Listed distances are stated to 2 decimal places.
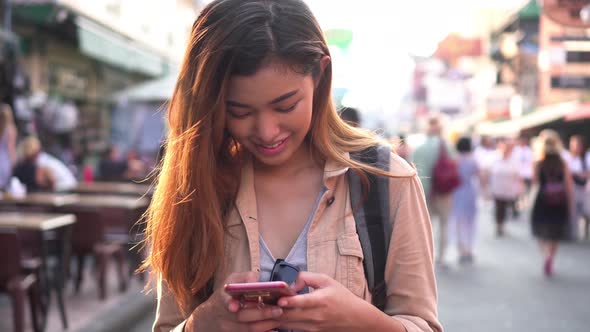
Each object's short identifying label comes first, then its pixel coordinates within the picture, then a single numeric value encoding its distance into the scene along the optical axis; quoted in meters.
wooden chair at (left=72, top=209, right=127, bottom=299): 7.08
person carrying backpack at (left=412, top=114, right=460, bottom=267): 8.88
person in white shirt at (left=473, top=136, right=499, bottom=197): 17.61
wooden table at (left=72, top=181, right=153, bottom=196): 9.47
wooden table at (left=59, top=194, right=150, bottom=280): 7.76
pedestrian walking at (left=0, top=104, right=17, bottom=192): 8.20
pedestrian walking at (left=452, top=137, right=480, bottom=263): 9.67
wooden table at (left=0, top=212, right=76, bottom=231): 5.34
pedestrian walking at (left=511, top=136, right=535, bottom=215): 16.83
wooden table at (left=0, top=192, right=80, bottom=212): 7.00
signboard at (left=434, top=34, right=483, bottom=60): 33.56
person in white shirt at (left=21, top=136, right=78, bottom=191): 8.98
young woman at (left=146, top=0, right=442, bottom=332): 1.64
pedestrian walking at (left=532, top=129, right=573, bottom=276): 9.07
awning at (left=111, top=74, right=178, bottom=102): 14.00
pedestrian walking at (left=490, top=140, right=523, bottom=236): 12.70
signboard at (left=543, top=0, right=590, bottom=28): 7.00
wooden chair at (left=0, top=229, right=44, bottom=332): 4.96
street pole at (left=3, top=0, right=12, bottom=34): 9.81
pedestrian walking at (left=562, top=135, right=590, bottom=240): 12.13
